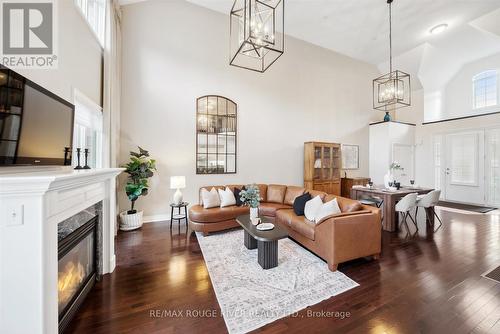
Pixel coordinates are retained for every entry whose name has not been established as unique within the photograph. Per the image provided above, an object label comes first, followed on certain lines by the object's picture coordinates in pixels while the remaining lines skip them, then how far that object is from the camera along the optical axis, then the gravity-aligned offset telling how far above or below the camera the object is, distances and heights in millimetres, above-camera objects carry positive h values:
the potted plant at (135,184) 3814 -350
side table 3932 -1041
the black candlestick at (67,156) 1971 +88
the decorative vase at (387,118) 6836 +1694
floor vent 2317 -1266
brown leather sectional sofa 2451 -889
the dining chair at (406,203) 3806 -678
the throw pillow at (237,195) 4184 -608
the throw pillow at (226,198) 4019 -637
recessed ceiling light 5289 +3763
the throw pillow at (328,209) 2922 -621
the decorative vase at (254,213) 2955 -683
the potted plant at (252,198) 2926 -459
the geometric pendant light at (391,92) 4156 +1639
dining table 3969 -622
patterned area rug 1775 -1275
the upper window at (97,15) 3020 +2354
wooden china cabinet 5834 +31
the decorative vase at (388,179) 4621 -267
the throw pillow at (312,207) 3135 -647
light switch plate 1109 -275
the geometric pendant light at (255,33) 2239 +1614
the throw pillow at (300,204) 3510 -650
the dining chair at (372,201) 4367 -742
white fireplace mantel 1108 -512
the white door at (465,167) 6156 +38
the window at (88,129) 2682 +565
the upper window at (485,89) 6139 +2495
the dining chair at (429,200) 3954 -632
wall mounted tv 1255 +311
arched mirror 4797 +775
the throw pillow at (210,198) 3898 -635
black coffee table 2441 -982
